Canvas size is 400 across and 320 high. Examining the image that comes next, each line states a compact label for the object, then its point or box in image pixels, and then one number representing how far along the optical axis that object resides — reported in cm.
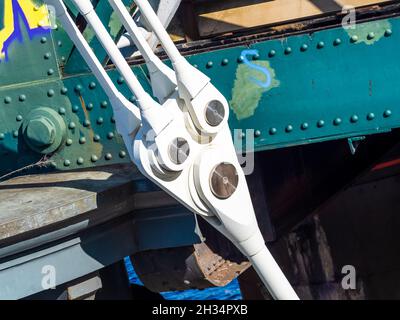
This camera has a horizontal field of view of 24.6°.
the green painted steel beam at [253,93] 454
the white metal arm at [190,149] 408
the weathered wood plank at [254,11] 544
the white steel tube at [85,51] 430
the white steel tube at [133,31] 418
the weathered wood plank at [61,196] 430
